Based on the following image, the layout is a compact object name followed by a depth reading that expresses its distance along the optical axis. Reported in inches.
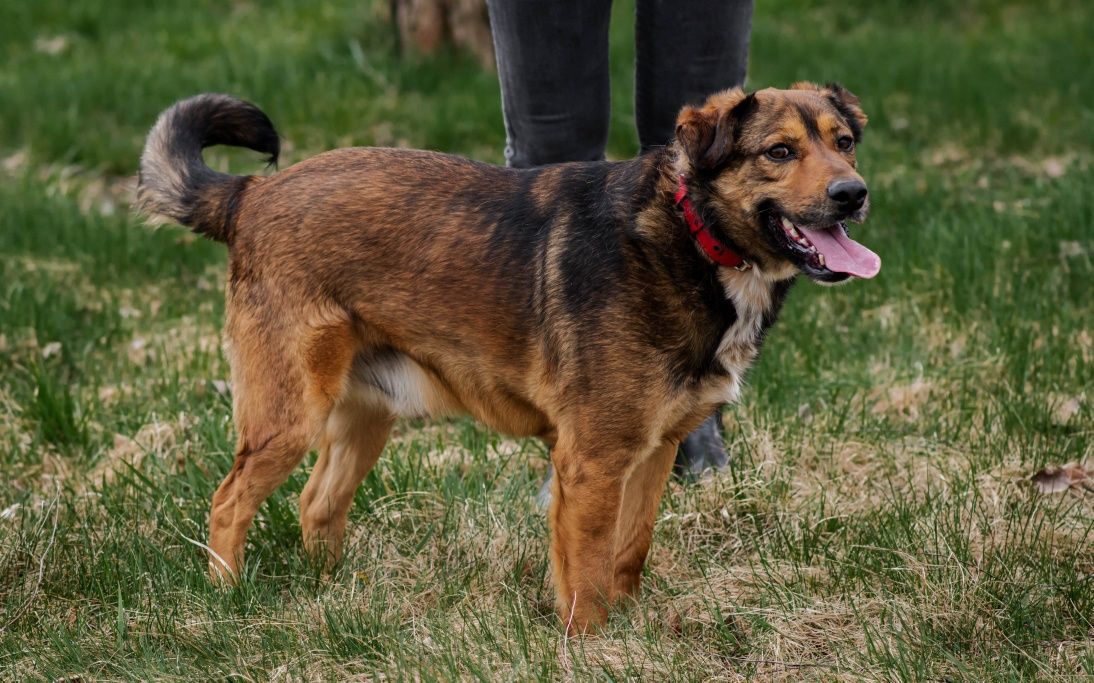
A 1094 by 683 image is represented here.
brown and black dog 264.5
